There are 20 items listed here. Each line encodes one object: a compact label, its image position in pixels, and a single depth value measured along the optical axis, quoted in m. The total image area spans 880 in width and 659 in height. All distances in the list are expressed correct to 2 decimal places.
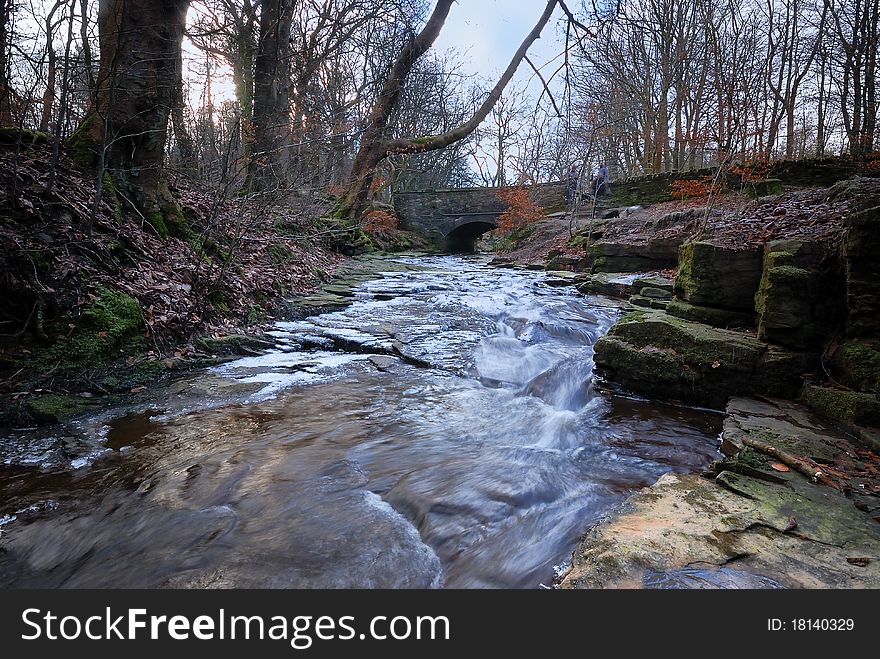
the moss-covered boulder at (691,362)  3.92
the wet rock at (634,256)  10.20
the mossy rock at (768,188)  11.69
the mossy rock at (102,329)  3.61
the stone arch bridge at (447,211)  24.55
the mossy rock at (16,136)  4.56
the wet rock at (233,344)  4.79
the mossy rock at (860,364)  3.28
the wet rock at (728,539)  1.74
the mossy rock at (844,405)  3.12
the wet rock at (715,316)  4.84
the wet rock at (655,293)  7.76
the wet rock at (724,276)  4.84
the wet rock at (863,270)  3.27
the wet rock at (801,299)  3.91
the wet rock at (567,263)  13.11
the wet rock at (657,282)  8.08
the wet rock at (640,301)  7.52
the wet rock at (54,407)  3.18
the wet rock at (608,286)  9.09
